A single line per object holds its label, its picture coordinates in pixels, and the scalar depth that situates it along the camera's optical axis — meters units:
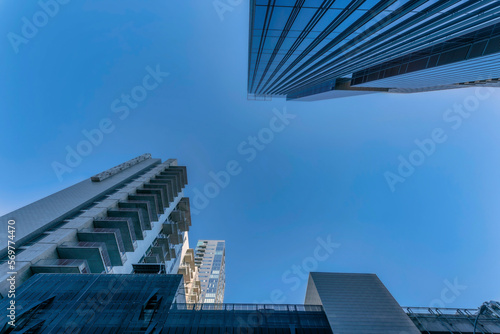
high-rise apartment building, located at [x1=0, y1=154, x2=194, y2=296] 16.92
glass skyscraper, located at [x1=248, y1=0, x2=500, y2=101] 13.03
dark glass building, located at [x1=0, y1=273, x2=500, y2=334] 13.21
